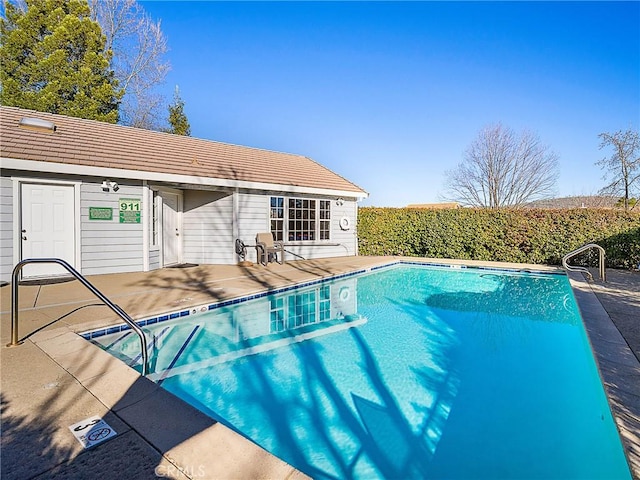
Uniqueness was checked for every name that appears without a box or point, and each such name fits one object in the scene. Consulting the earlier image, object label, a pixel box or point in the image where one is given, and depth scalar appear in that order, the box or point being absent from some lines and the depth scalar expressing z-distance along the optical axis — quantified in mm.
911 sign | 8805
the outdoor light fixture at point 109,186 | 8516
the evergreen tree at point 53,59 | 15789
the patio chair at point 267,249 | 10844
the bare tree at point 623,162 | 21391
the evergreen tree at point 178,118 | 20016
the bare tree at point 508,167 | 21469
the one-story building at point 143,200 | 7680
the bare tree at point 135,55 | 19859
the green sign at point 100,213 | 8336
